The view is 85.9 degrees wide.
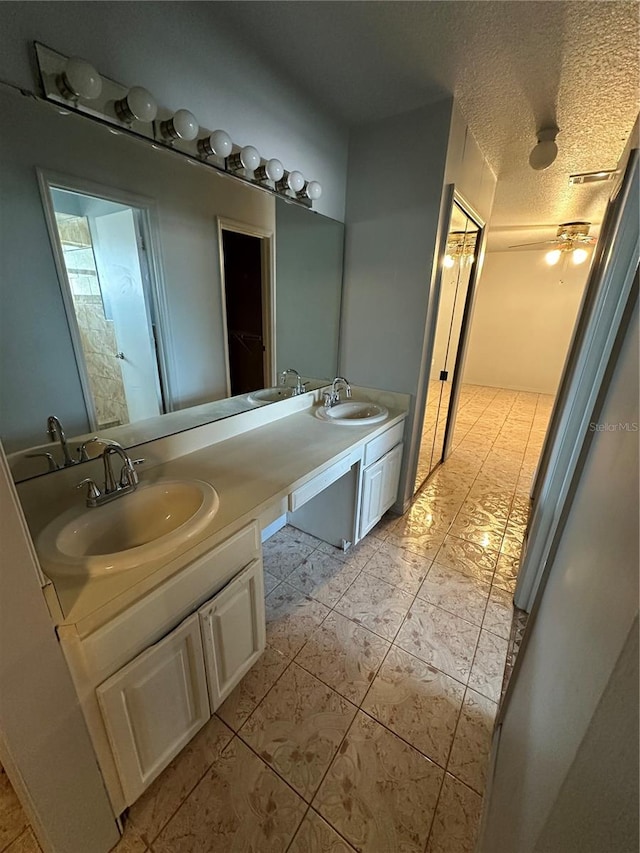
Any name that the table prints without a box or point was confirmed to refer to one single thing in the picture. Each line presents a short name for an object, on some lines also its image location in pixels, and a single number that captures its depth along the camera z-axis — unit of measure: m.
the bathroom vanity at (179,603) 0.83
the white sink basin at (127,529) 0.88
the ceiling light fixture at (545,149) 1.99
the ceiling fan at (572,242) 4.20
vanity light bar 0.98
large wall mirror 1.03
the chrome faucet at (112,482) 1.11
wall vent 2.57
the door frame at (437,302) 1.99
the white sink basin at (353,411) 2.14
